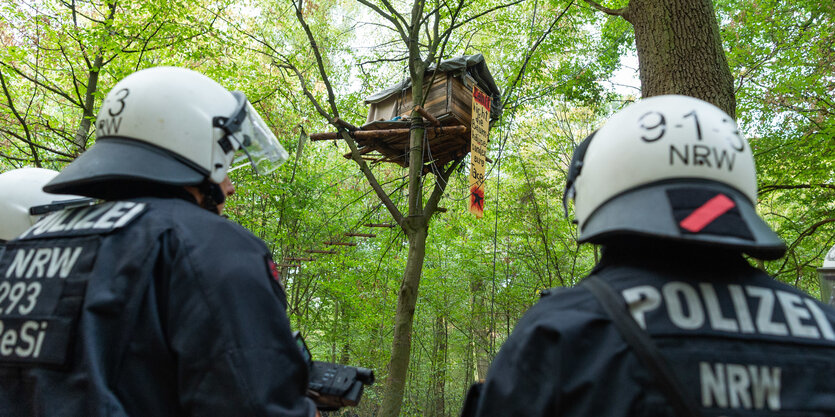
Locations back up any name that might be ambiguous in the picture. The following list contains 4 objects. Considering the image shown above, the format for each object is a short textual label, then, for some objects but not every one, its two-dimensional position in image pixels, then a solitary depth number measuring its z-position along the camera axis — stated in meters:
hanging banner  5.15
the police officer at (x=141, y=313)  1.21
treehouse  5.75
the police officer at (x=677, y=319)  1.01
